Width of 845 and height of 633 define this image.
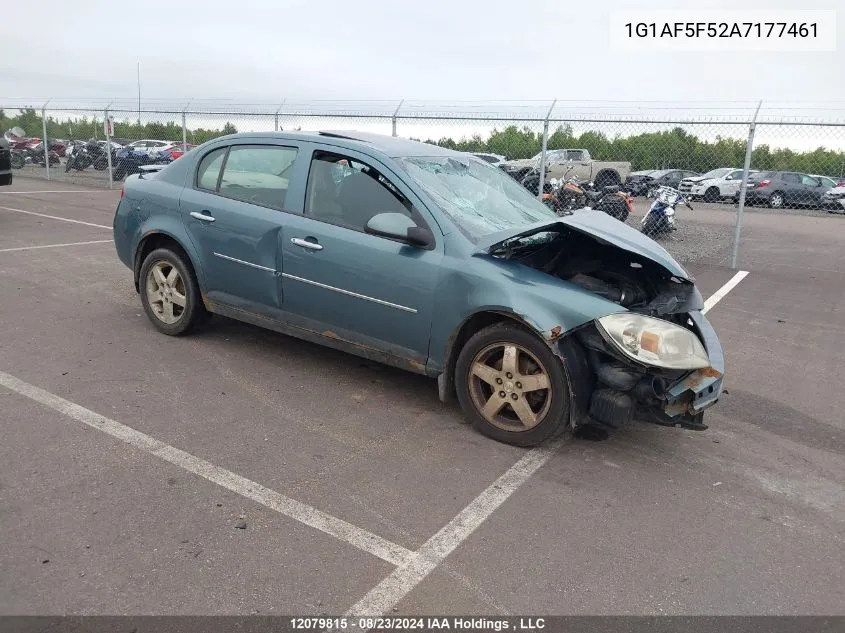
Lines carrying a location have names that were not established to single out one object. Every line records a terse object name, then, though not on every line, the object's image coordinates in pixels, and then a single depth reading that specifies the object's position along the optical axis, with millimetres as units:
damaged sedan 3777
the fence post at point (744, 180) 9492
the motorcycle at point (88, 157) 23609
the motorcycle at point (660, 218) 13156
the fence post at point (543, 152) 10625
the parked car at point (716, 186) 24984
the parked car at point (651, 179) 19234
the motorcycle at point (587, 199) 13086
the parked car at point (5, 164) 11586
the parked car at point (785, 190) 23906
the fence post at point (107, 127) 18034
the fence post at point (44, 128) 19797
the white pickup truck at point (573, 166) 18875
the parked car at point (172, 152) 24689
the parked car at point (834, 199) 22281
